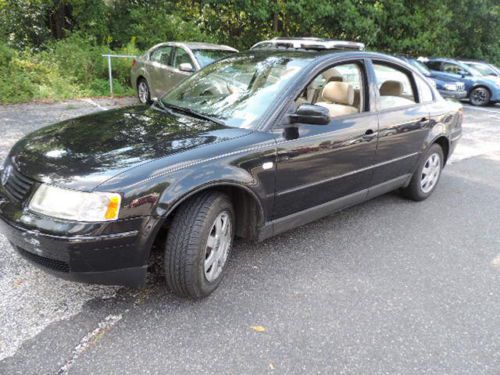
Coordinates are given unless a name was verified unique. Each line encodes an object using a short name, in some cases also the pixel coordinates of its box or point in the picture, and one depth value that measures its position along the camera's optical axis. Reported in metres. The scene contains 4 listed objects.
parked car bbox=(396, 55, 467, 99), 13.86
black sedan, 2.41
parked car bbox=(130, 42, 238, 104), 7.81
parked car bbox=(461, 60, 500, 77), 14.70
